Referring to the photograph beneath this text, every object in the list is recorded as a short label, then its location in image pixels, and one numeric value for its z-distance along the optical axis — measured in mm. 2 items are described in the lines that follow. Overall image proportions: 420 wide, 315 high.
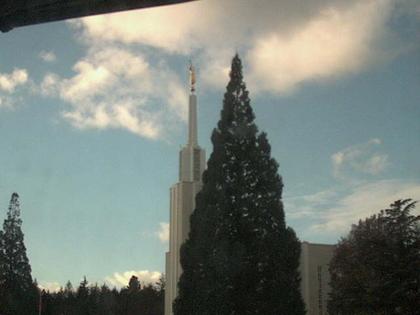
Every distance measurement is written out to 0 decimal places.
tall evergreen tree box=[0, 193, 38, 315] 50469
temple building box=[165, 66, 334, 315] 45969
